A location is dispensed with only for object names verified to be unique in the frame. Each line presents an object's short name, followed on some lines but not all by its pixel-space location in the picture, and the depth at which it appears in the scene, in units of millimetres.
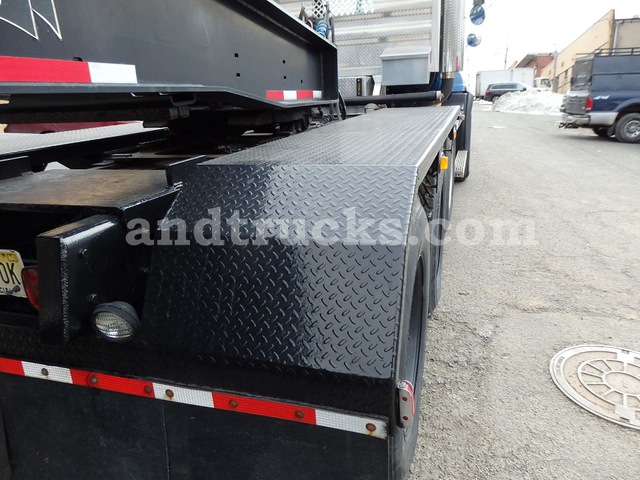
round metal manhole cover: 2605
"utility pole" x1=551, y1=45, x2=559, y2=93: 42750
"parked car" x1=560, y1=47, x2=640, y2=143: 12969
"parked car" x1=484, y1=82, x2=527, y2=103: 42906
